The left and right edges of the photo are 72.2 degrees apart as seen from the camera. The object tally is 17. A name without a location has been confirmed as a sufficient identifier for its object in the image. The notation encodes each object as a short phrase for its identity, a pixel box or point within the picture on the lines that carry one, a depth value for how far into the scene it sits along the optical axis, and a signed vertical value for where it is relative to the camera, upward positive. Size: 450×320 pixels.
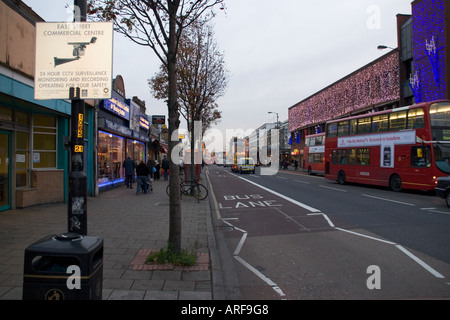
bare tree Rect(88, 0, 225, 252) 5.09 +1.02
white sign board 4.36 +1.45
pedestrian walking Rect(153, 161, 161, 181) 24.92 -0.87
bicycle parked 13.11 -1.30
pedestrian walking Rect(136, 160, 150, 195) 14.38 -0.70
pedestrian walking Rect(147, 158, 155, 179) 18.35 -0.10
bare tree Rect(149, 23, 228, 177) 14.34 +4.47
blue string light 22.16 +8.44
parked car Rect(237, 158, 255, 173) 37.91 -0.44
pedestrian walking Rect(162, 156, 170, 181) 23.95 -0.28
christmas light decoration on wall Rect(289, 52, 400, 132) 29.34 +8.26
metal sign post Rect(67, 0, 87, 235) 4.11 -0.09
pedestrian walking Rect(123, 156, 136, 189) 16.62 -0.42
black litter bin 2.51 -0.93
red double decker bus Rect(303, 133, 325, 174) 32.28 +0.93
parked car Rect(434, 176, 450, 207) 10.44 -0.92
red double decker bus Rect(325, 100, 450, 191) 13.82 +0.77
